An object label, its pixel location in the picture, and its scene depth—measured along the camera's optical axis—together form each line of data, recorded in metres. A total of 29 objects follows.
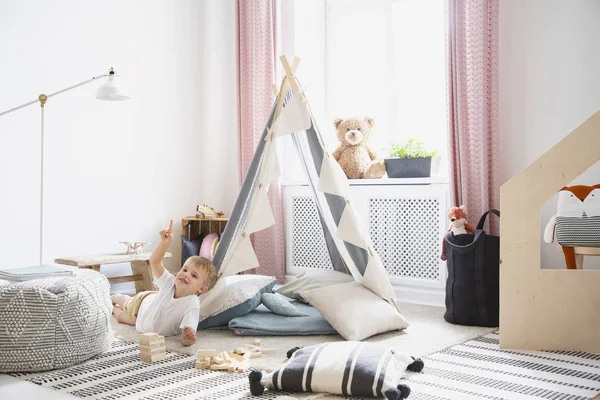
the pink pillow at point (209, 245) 4.15
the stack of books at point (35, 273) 2.41
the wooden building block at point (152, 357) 2.38
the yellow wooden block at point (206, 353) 2.34
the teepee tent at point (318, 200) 3.01
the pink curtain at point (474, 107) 3.38
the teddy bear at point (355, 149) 4.05
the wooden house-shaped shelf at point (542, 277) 2.43
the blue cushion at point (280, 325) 2.81
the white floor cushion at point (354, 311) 2.71
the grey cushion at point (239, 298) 2.97
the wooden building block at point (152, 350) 2.38
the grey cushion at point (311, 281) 3.23
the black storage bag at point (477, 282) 3.01
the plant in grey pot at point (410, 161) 3.76
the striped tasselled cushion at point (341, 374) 1.92
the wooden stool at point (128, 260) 3.49
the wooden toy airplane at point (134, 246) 3.82
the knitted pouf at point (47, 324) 2.23
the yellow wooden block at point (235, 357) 2.38
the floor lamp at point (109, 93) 3.36
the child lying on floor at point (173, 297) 2.77
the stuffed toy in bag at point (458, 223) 3.24
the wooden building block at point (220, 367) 2.28
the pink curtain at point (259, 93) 4.38
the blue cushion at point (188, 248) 4.24
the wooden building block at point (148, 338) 2.39
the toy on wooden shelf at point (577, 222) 2.76
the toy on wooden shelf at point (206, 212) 4.34
